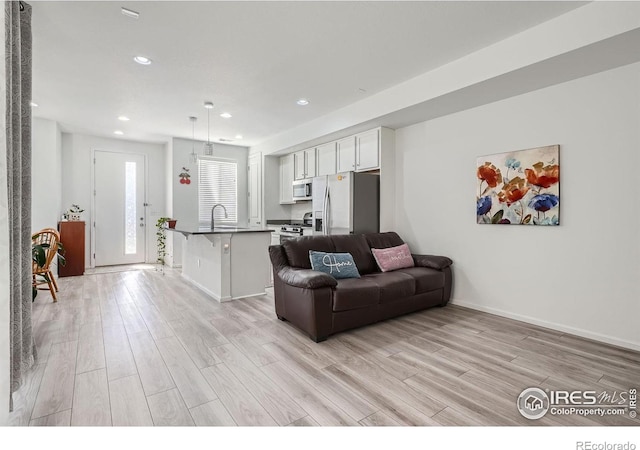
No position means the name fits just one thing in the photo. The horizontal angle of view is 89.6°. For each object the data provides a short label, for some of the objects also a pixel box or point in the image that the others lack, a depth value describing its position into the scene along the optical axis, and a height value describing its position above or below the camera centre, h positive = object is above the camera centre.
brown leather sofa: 2.93 -0.67
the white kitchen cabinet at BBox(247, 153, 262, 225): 7.07 +0.70
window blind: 7.04 +0.71
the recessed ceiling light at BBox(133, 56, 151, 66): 3.27 +1.65
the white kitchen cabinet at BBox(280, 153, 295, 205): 6.64 +0.88
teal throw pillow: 3.44 -0.48
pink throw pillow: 3.98 -0.47
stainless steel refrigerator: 4.55 +0.26
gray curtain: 1.88 +0.21
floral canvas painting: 3.24 +0.37
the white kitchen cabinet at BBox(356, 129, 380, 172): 4.68 +1.05
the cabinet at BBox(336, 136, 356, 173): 5.02 +1.07
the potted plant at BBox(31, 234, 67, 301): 3.84 -0.45
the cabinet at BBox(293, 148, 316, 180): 5.94 +1.09
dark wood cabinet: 5.76 -0.50
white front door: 6.69 +0.24
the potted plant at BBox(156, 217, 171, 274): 6.86 -0.52
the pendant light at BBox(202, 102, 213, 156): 4.65 +1.04
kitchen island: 4.20 -0.58
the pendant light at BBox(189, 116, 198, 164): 5.21 +1.67
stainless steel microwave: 6.02 +0.59
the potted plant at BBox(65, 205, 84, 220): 6.28 +0.13
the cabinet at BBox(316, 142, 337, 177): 5.42 +1.07
